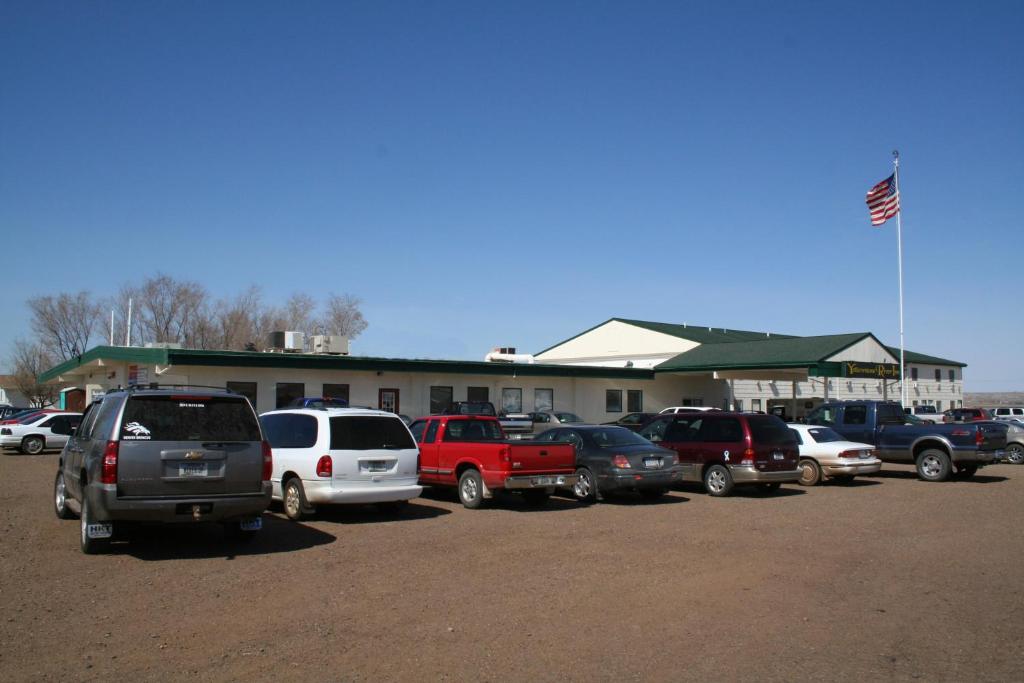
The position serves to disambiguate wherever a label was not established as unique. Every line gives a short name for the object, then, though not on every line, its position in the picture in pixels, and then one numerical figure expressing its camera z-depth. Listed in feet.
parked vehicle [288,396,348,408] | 79.01
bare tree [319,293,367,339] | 234.38
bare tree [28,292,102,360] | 221.66
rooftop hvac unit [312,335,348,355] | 110.01
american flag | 125.59
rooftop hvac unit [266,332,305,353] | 109.40
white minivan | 41.16
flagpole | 127.85
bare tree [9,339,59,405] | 228.22
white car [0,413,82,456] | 91.66
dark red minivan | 55.11
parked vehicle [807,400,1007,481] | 66.44
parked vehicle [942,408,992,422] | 114.11
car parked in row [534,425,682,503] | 51.06
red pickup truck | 47.19
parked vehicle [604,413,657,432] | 99.57
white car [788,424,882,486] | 63.36
